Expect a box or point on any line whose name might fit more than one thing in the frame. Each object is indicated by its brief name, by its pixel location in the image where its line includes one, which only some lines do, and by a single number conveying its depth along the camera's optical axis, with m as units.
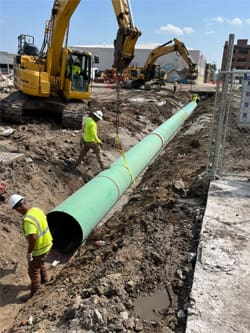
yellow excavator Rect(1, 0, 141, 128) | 11.68
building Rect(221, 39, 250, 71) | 83.39
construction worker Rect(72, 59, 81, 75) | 12.45
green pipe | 6.11
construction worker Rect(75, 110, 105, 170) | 9.12
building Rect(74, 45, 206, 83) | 66.81
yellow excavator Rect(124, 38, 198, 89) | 26.84
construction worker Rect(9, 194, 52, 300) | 4.68
